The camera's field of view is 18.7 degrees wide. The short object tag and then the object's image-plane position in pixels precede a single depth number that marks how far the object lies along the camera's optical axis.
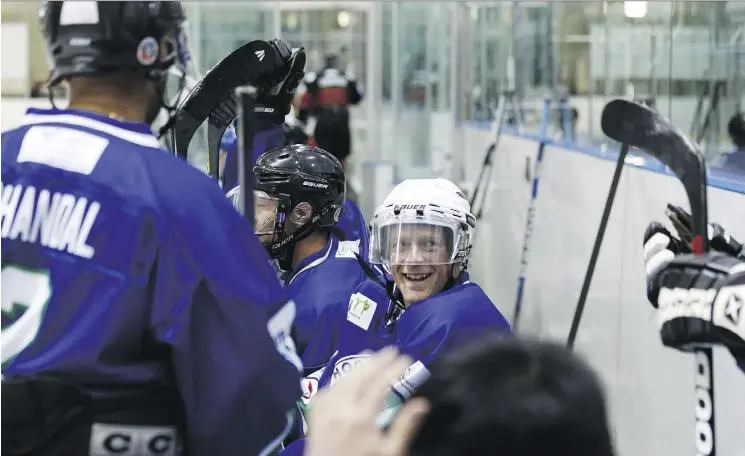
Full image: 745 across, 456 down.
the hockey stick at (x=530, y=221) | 10.21
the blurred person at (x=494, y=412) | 1.66
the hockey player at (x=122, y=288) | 2.90
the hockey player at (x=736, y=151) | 5.67
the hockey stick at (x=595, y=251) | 3.97
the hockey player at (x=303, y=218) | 5.52
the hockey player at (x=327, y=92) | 16.54
